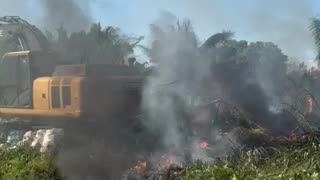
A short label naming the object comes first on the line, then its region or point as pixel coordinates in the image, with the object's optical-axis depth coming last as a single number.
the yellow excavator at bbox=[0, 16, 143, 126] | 10.94
